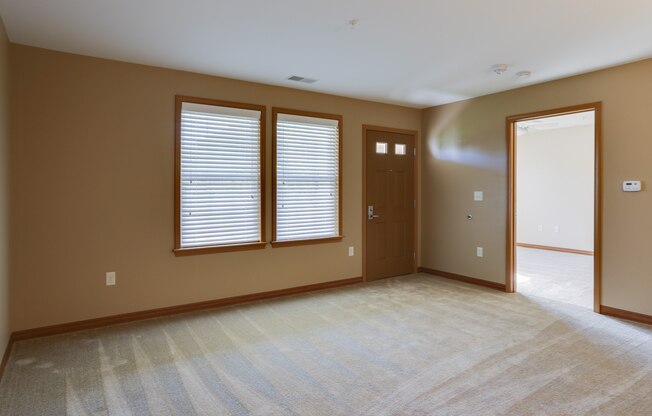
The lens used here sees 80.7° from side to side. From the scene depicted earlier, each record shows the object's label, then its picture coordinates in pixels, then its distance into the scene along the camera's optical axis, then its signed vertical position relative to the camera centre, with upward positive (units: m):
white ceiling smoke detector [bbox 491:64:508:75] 3.85 +1.40
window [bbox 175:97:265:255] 4.02 +0.31
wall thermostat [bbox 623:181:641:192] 3.73 +0.19
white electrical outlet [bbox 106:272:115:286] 3.66 -0.71
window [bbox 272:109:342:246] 4.65 +0.34
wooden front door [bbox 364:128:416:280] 5.45 +0.02
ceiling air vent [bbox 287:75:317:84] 4.27 +1.42
